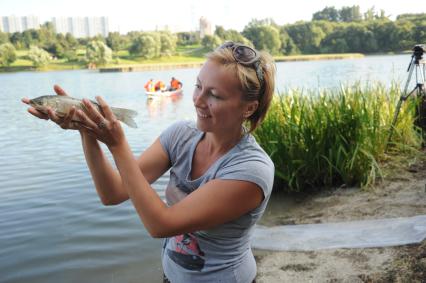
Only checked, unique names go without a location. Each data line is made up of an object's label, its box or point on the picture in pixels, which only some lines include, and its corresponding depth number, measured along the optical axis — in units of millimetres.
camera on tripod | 7138
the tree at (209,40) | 87744
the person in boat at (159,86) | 30734
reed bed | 6281
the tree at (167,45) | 93875
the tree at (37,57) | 82875
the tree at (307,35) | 72312
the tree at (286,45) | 75850
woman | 1578
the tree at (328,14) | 113812
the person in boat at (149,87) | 29922
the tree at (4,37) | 98588
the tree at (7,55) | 81000
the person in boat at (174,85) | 31516
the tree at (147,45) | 89688
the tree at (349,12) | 101788
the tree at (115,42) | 103062
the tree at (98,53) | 82625
